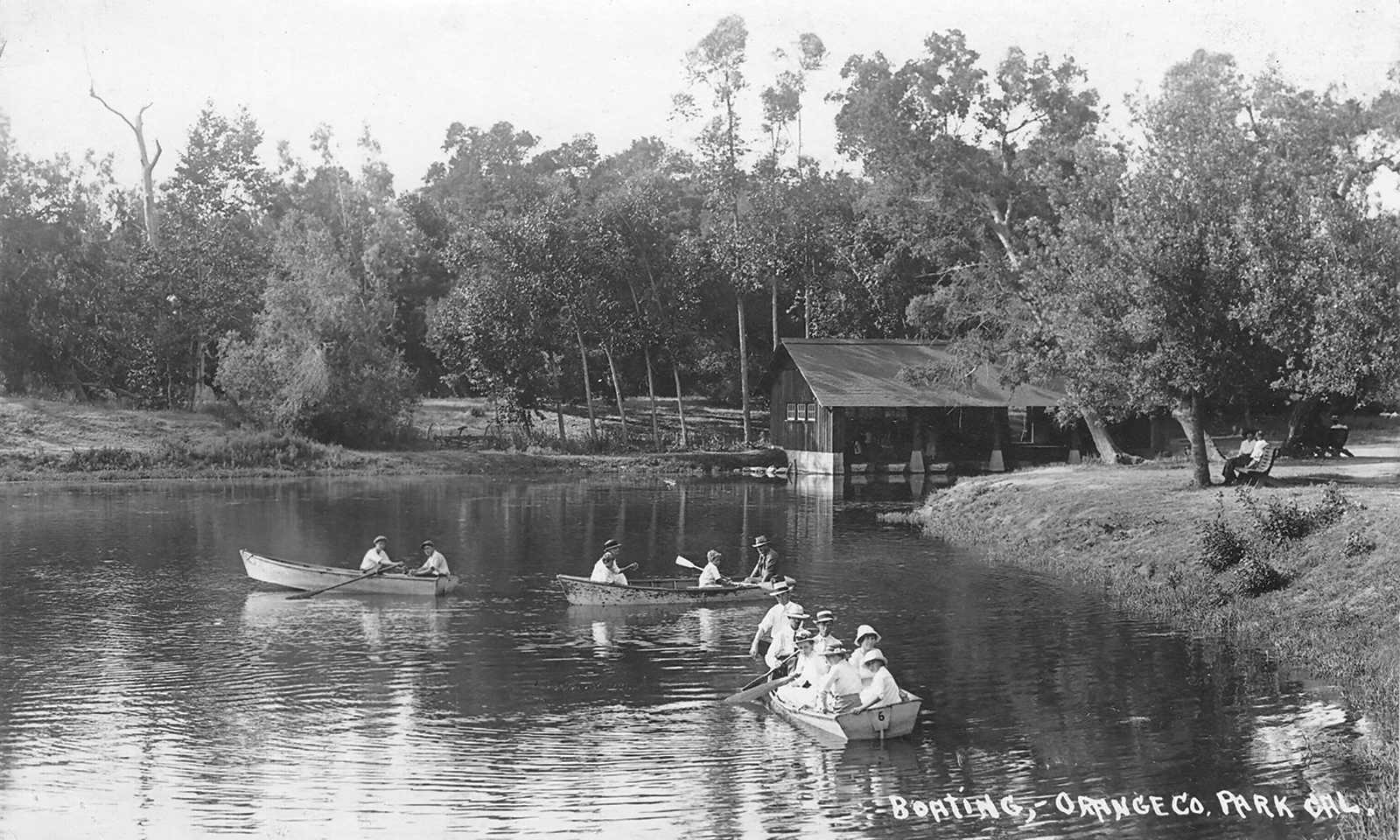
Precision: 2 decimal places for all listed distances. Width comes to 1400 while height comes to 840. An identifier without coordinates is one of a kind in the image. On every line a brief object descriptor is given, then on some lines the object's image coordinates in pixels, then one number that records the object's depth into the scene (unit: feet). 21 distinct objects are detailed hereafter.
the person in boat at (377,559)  97.60
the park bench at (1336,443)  153.38
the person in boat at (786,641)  66.69
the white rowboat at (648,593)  90.22
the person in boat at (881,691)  57.00
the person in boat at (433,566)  96.72
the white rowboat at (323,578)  96.43
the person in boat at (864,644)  59.80
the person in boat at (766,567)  95.55
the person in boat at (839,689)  58.54
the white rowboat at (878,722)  56.70
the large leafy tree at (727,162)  233.76
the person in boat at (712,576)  93.91
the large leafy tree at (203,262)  234.38
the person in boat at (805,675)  60.08
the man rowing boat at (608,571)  91.45
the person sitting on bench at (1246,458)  120.47
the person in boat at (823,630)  61.52
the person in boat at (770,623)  71.10
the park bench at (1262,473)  118.21
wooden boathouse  204.23
